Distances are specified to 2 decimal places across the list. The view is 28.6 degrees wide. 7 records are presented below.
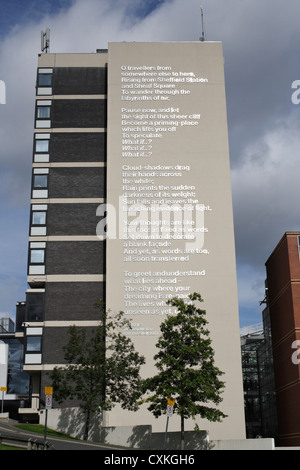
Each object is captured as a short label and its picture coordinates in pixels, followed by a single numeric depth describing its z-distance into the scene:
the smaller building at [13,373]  62.97
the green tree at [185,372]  37.06
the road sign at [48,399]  28.71
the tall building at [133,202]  51.41
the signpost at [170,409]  29.59
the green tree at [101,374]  40.97
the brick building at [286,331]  53.84
